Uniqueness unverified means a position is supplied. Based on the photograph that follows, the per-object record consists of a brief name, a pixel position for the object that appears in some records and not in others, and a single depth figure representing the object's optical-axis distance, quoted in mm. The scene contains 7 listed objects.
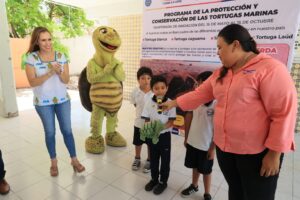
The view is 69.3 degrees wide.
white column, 3438
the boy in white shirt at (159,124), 1680
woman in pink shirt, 910
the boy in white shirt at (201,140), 1590
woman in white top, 1771
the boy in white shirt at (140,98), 2059
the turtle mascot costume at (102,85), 2363
